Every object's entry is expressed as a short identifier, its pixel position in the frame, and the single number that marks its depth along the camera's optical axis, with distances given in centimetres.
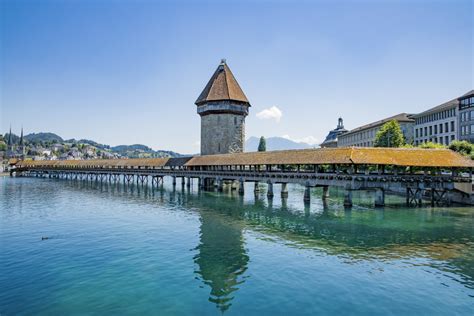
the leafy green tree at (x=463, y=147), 3453
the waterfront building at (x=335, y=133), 9766
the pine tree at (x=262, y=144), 8762
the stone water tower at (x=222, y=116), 4872
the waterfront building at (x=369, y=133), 5841
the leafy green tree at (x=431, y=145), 3600
